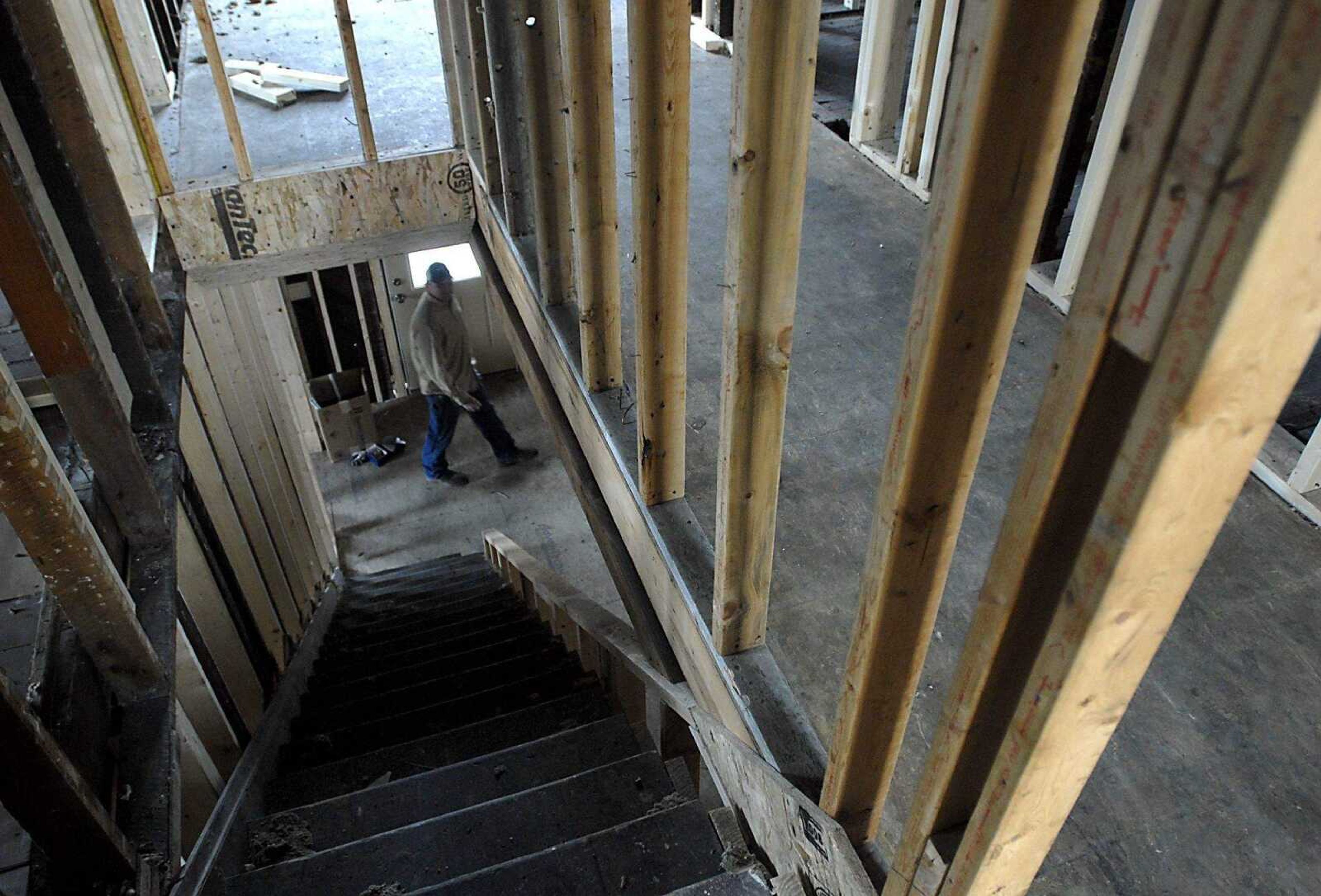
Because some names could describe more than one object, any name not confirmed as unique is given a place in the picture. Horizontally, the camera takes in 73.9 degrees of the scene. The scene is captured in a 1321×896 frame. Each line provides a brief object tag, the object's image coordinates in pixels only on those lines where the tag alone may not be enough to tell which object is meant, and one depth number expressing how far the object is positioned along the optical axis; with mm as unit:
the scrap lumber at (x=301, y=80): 5141
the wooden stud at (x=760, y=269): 1220
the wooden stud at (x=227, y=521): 3613
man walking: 5551
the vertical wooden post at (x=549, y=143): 2646
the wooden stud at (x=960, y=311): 762
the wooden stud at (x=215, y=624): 3217
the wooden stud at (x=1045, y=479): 606
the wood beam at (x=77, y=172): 2605
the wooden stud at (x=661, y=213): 1619
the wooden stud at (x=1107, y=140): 2391
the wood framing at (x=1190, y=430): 547
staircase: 2236
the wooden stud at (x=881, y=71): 3811
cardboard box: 7391
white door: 7695
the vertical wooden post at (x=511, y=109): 2939
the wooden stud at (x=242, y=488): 4020
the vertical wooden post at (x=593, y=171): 2057
